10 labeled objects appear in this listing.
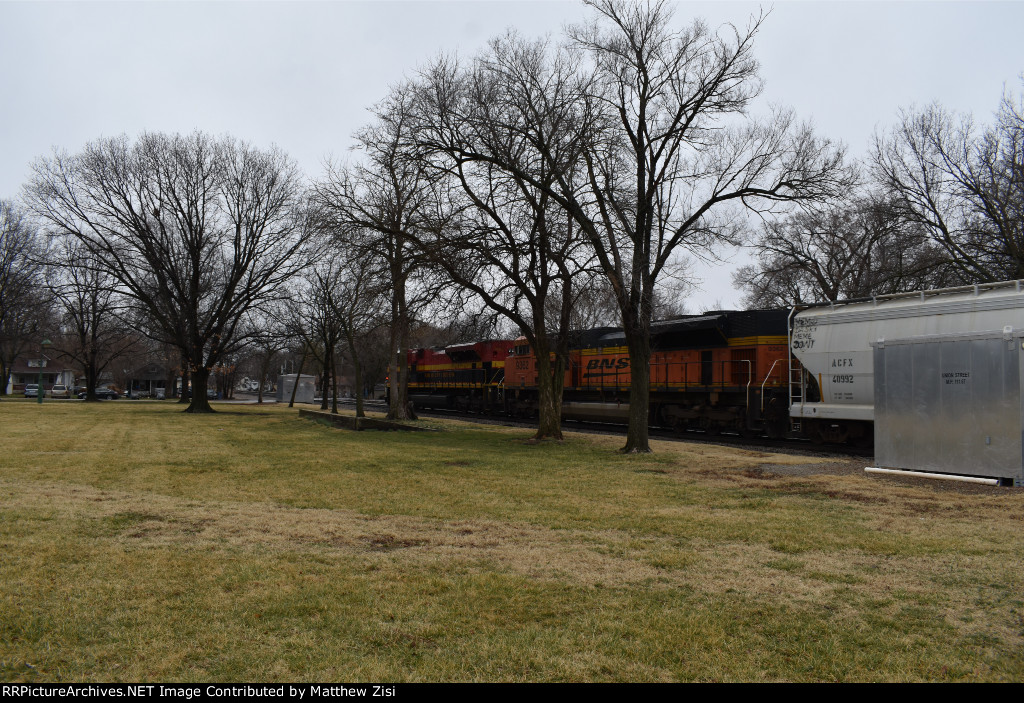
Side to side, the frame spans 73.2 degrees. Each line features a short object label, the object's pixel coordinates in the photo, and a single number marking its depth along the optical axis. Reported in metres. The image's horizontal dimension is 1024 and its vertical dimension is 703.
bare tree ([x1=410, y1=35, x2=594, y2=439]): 18.42
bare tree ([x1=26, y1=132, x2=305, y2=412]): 38.22
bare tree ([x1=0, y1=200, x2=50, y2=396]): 52.94
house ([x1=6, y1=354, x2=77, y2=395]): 98.81
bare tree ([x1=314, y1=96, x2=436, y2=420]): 18.64
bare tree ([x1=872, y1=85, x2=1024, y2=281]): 24.86
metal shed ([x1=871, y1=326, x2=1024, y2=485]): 10.55
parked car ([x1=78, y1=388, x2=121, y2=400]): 71.00
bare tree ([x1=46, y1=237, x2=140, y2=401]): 38.72
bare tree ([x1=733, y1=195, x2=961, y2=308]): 27.02
